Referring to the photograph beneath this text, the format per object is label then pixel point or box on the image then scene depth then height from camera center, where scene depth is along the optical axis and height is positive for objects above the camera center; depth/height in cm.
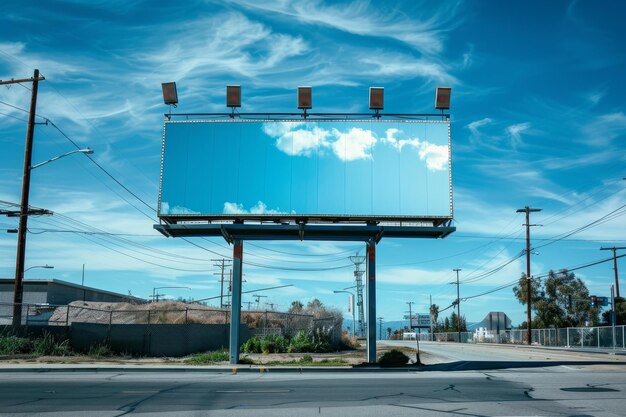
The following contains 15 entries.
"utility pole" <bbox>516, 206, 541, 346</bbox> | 6744 +631
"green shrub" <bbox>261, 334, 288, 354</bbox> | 3441 -174
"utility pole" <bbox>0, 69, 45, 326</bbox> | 3092 +395
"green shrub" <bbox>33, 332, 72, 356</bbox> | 2944 -176
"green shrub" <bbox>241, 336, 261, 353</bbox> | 3450 -183
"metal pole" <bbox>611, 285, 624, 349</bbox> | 5602 +89
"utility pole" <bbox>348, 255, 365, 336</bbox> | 7816 +321
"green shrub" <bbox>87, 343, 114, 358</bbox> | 3072 -198
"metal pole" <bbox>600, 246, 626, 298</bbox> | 6639 +534
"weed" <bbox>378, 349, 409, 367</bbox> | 2612 -187
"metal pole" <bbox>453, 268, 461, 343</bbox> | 10675 +259
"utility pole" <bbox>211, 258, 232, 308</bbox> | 8711 +559
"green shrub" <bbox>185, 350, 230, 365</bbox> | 2781 -209
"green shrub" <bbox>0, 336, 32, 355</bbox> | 2844 -164
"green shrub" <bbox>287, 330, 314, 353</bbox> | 3578 -172
